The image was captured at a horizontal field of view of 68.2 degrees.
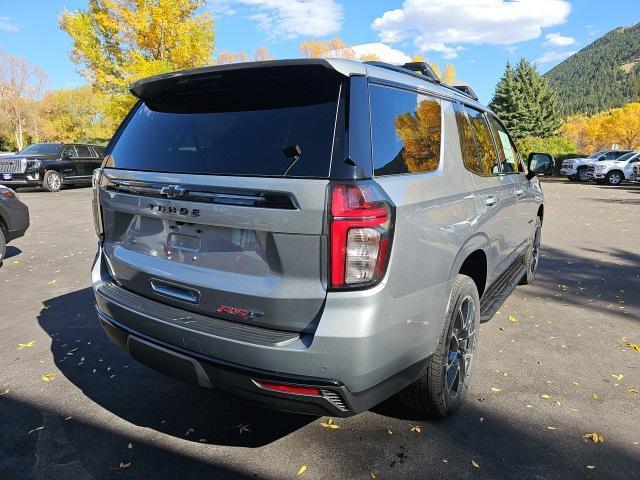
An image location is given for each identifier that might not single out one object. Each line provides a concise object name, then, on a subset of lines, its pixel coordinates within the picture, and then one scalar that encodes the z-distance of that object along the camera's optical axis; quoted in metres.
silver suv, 1.96
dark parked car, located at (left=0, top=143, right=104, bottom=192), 15.76
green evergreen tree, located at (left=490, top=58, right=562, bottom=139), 42.31
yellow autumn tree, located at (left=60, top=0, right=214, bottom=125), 21.40
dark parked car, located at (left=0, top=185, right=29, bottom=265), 6.55
